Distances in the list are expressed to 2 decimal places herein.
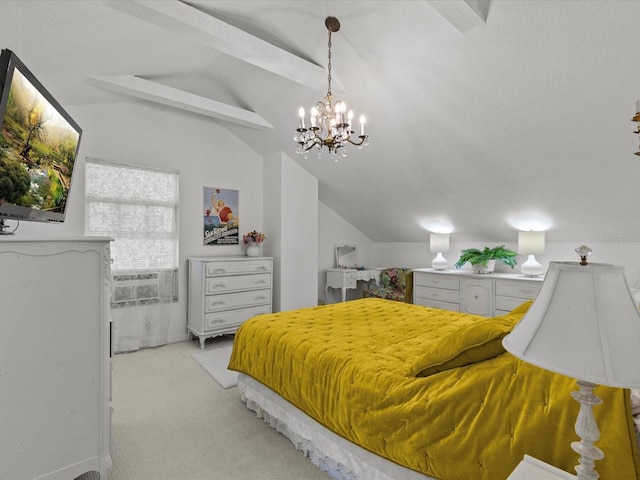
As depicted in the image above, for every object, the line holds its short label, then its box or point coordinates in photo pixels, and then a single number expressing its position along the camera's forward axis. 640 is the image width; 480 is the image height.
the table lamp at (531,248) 3.96
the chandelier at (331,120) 2.48
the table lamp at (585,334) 0.70
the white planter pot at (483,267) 4.49
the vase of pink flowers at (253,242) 4.73
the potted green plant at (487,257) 4.36
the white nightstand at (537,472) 0.97
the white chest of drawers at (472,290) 4.02
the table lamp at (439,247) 4.98
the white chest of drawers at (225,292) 4.07
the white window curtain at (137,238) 3.85
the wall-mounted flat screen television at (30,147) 1.47
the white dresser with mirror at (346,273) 5.54
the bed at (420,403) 1.15
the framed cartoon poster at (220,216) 4.67
